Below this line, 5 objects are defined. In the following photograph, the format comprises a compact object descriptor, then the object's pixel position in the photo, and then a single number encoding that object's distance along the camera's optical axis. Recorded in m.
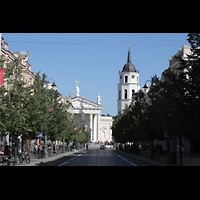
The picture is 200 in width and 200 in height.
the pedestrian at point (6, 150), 39.90
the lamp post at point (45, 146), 48.30
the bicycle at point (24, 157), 35.16
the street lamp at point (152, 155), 45.97
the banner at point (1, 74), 26.89
